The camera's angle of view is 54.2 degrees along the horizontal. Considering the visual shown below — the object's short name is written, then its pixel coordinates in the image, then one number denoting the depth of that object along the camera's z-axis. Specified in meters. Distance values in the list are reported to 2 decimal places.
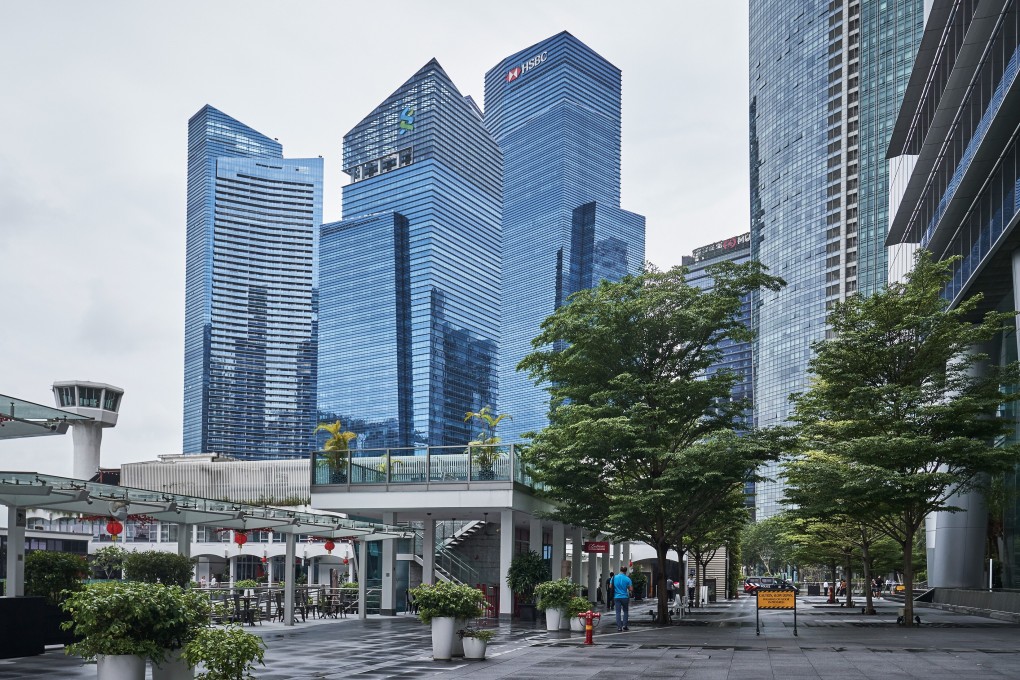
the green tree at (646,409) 33.53
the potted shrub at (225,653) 9.94
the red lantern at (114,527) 25.39
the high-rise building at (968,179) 34.94
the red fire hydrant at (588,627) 24.62
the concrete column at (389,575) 40.12
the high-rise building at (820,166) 160.62
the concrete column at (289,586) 31.86
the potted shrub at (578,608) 28.05
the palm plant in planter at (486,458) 36.41
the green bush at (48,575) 22.36
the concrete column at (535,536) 41.97
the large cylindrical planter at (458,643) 21.14
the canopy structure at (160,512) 20.44
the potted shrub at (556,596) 29.94
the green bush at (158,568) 31.23
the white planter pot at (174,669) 11.16
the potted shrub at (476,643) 20.64
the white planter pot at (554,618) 30.34
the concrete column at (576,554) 49.44
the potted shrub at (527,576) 35.66
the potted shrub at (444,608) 20.92
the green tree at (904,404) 32.50
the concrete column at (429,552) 40.88
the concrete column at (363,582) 35.54
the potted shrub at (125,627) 10.99
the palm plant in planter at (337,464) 38.09
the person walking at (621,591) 30.92
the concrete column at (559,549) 42.78
